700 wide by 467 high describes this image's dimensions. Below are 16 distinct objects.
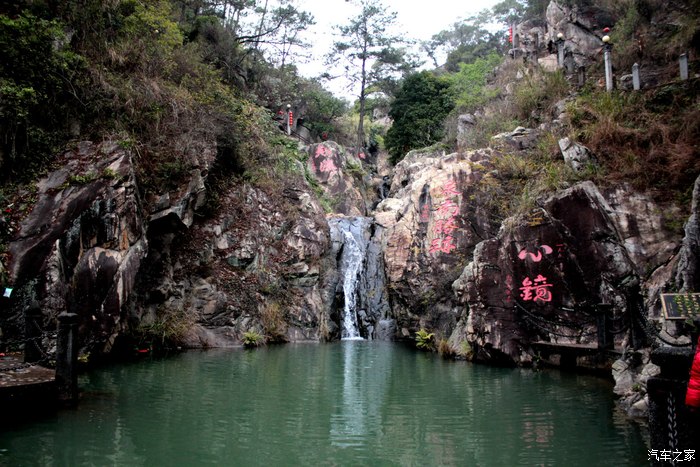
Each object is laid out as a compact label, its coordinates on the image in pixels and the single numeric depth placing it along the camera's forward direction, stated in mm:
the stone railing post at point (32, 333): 6445
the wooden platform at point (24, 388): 5332
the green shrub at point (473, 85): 21600
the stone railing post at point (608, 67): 12844
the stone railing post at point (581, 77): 14812
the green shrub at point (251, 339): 13039
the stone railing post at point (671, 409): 3287
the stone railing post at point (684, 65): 11328
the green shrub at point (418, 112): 25094
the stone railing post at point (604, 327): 8330
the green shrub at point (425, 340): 13008
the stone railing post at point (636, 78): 12031
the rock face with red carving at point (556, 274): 8875
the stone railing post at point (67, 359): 5953
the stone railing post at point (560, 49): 16672
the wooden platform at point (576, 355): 8594
